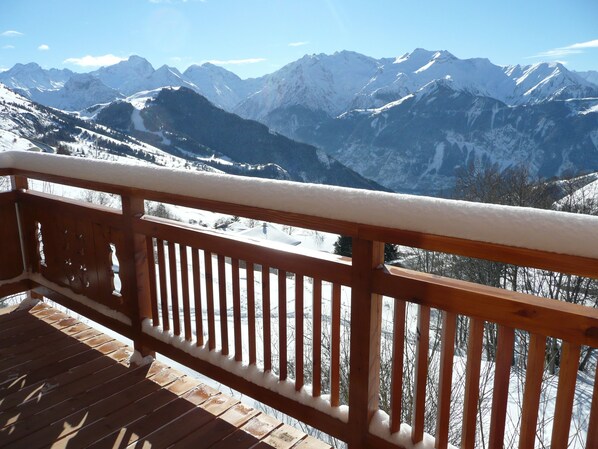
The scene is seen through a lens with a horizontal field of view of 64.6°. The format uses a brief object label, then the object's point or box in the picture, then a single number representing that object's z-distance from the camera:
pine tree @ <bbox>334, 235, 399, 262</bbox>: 17.52
